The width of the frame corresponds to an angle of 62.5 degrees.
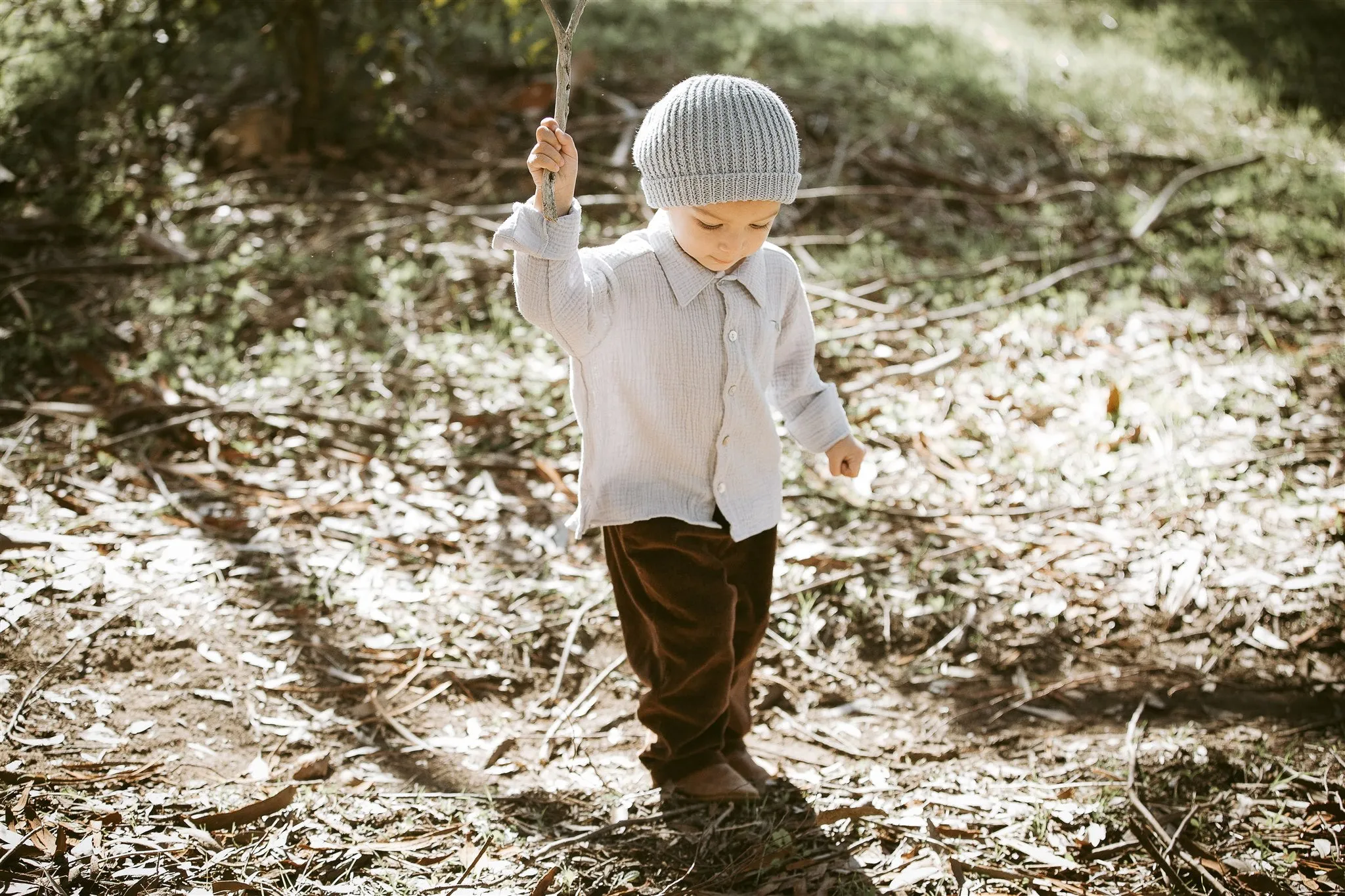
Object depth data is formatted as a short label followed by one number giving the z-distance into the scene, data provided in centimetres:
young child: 222
